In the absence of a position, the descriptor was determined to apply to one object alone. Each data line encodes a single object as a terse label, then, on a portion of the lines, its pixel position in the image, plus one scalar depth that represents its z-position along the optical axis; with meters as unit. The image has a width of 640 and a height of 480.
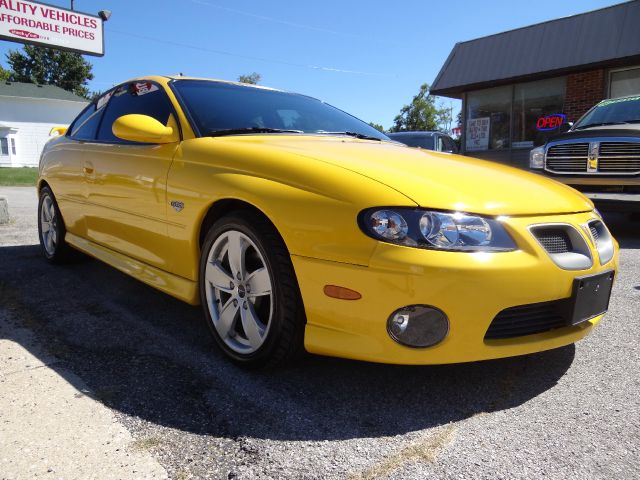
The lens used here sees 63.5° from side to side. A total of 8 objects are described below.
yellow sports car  1.98
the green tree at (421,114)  56.03
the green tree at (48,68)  56.94
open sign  8.09
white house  40.03
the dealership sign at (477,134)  14.30
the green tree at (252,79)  55.05
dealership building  10.96
